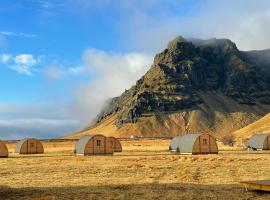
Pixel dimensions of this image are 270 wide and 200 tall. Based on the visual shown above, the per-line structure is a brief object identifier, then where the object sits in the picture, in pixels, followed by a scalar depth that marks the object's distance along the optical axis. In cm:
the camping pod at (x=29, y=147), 7135
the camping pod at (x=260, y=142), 7319
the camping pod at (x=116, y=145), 7641
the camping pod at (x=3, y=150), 5869
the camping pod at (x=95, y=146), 6022
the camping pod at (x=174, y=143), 6980
